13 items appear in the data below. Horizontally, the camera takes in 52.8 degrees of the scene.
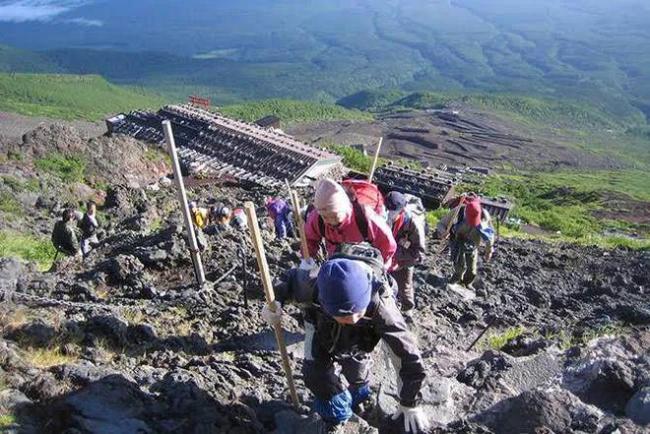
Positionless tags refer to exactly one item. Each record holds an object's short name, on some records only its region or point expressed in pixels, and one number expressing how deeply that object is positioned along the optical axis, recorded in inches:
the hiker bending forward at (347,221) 209.2
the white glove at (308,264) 197.9
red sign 1673.2
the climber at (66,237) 466.9
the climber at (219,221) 488.4
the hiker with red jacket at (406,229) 272.4
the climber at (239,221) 503.8
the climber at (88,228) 506.6
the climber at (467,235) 405.4
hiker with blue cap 166.2
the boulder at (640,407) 197.6
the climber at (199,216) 547.2
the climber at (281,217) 565.3
